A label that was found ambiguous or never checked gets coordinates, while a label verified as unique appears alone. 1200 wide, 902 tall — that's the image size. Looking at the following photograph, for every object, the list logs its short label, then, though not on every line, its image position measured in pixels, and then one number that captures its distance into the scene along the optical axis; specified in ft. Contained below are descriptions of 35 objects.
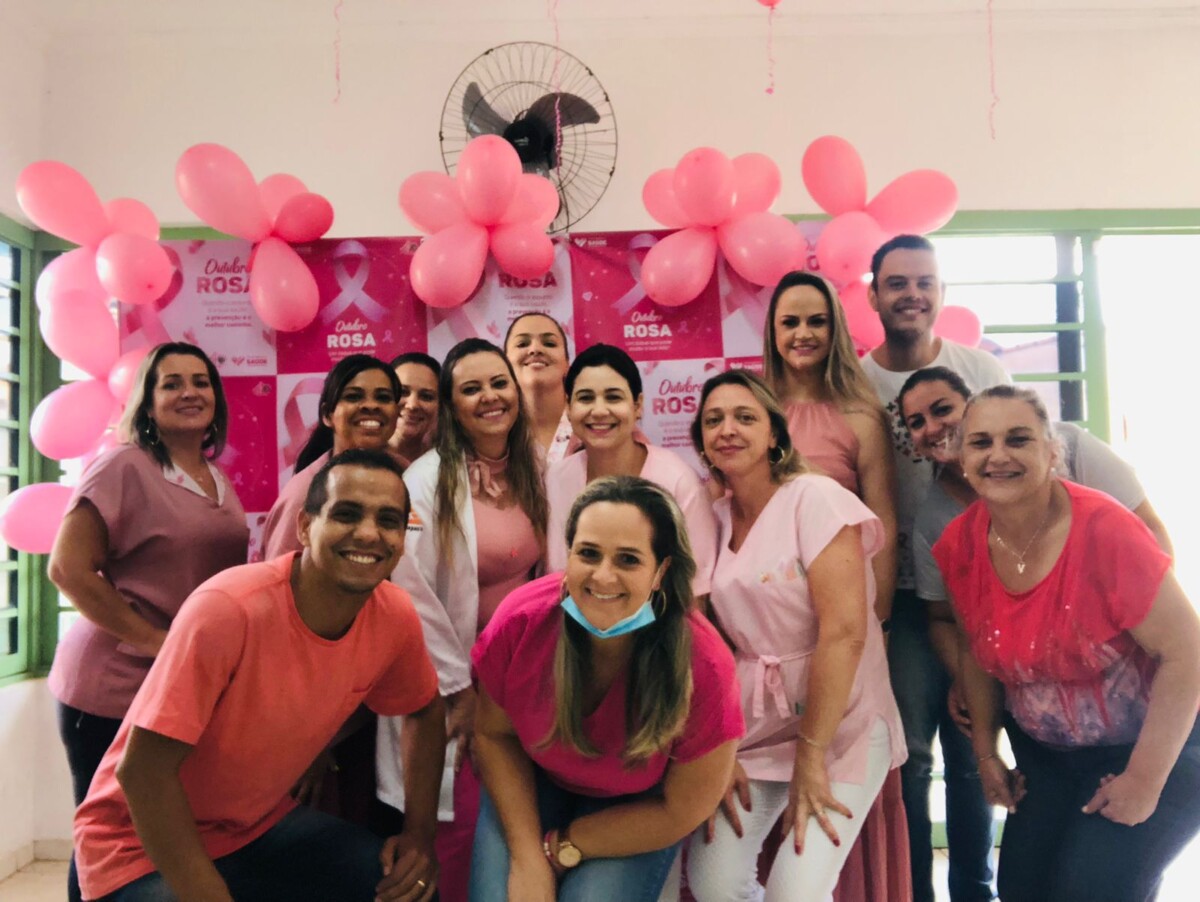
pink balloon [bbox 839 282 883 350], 9.10
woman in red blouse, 5.66
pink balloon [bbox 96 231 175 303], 8.80
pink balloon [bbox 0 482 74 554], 9.03
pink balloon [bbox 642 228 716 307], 8.82
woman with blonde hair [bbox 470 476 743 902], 5.28
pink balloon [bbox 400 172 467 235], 8.95
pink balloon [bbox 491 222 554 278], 8.79
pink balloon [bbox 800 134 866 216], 9.13
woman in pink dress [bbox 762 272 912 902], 7.50
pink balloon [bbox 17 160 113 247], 8.81
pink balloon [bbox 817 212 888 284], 8.96
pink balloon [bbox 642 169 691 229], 9.16
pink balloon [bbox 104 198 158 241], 9.32
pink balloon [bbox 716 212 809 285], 8.70
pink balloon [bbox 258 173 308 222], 9.22
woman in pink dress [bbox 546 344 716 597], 6.95
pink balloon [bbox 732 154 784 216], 9.24
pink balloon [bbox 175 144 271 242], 8.55
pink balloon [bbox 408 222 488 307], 8.65
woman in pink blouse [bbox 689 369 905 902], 6.13
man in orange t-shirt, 4.90
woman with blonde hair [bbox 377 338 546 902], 6.91
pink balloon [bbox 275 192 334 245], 9.01
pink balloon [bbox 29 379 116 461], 9.07
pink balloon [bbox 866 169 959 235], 9.14
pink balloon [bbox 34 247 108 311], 9.34
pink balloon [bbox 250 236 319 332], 8.79
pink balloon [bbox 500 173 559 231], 8.92
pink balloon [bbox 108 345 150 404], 8.86
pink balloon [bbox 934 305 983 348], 9.68
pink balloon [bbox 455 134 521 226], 8.35
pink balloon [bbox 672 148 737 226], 8.55
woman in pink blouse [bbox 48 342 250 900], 6.70
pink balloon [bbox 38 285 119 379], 8.92
